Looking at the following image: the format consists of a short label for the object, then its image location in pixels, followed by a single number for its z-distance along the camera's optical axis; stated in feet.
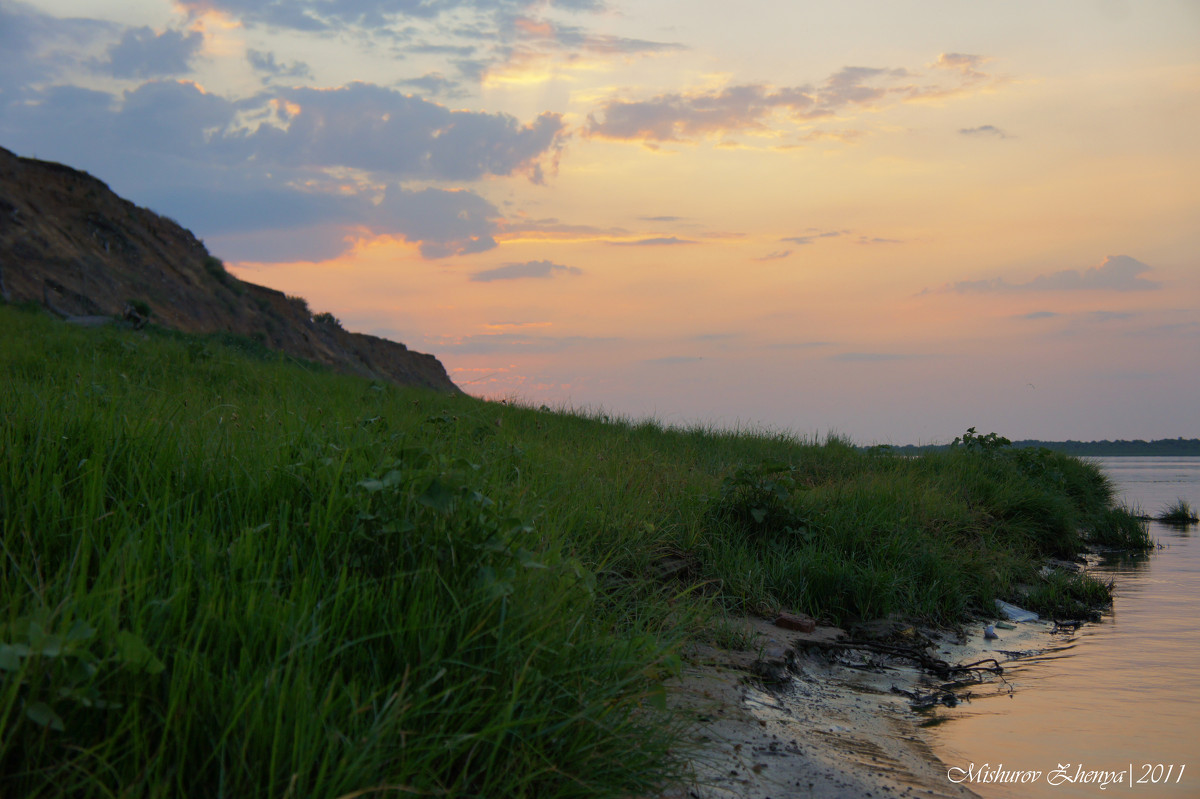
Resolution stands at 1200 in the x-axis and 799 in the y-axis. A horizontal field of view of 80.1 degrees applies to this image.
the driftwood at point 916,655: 14.82
